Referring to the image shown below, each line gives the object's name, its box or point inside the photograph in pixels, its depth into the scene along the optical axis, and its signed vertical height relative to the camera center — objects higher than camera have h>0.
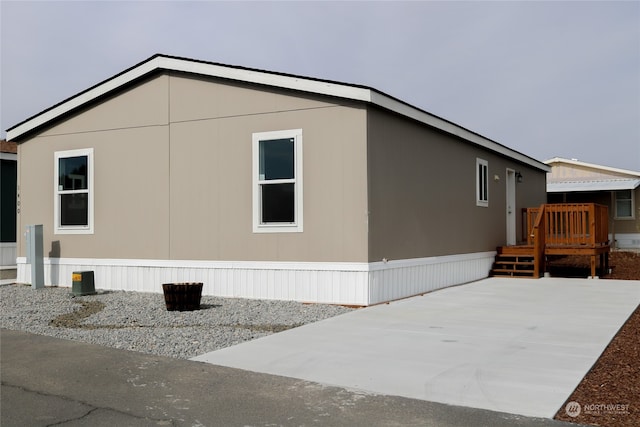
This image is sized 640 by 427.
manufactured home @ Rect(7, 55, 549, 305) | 9.21 +0.68
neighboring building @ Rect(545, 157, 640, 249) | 23.33 +1.33
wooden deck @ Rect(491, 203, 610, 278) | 13.25 -0.41
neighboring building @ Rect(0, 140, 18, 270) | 15.29 +0.53
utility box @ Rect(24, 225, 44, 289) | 11.50 -0.54
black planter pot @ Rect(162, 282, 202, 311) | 8.53 -1.01
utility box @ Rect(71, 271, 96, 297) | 10.36 -0.99
